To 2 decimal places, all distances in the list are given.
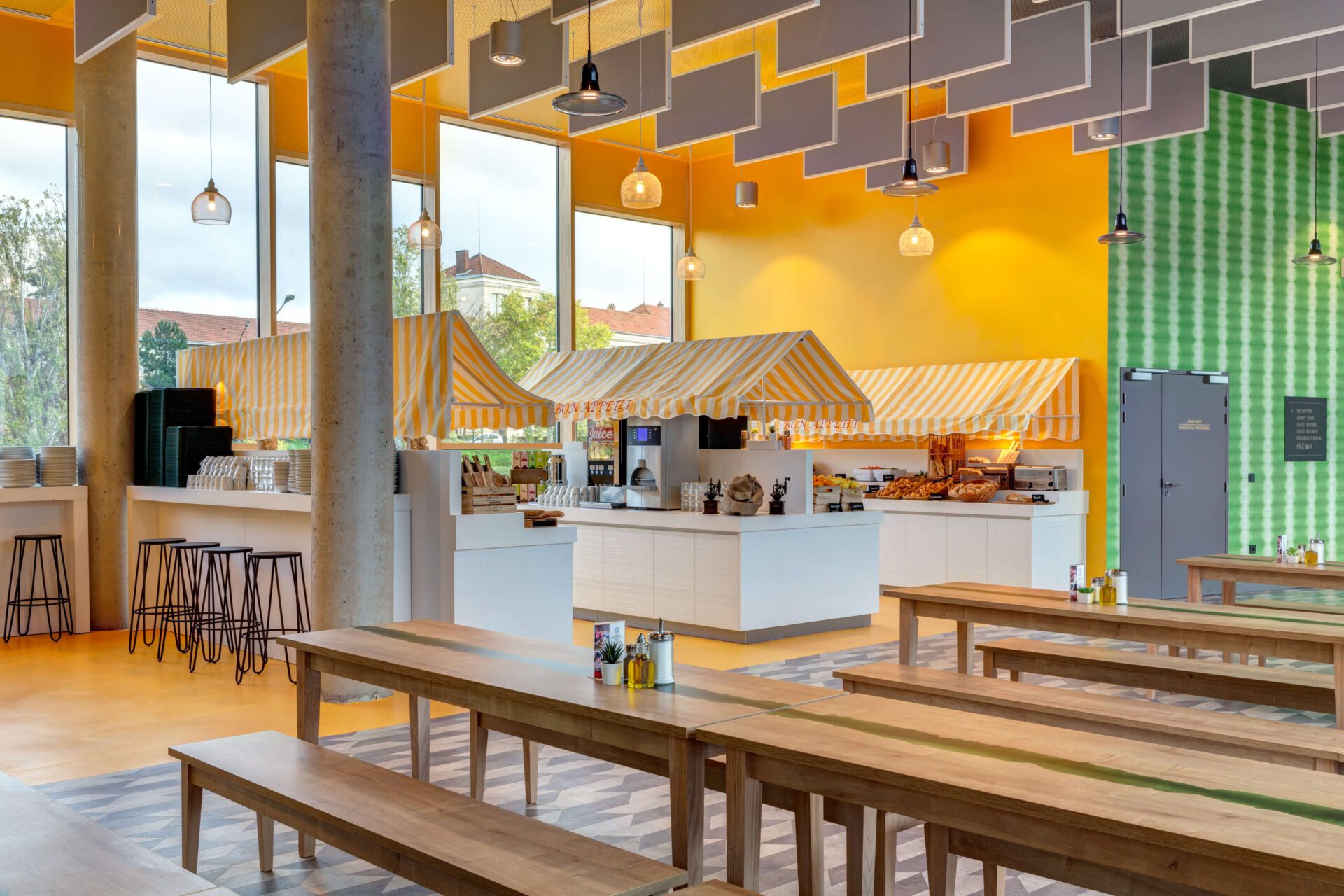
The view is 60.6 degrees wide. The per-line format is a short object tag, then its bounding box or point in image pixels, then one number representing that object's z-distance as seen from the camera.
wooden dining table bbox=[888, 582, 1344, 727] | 4.97
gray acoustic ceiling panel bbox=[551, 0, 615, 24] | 8.02
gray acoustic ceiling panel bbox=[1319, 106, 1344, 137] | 10.75
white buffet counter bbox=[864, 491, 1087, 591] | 10.95
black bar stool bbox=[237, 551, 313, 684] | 7.96
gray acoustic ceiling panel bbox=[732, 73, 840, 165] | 10.20
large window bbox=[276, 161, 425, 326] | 12.42
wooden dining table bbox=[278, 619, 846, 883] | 3.03
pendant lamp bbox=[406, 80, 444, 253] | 11.32
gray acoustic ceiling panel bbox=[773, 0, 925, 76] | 7.67
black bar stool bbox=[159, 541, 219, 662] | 8.61
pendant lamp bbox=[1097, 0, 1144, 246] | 8.98
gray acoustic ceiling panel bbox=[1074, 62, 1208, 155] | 9.83
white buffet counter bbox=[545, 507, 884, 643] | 8.96
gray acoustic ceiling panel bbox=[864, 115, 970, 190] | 12.27
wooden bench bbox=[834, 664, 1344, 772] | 3.89
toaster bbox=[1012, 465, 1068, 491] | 11.34
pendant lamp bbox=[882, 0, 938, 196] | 7.82
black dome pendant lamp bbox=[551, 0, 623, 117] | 5.59
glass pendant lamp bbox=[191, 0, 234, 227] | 10.09
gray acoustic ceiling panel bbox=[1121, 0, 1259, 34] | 7.15
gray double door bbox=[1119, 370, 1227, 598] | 11.62
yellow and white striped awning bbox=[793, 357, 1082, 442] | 11.43
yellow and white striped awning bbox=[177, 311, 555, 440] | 8.30
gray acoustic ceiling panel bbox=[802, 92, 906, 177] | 10.71
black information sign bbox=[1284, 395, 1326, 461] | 13.16
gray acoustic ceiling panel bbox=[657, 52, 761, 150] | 9.74
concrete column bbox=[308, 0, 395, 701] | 6.77
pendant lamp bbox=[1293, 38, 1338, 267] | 10.49
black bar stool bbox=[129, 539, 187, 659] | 9.16
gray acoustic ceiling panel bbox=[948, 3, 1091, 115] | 8.49
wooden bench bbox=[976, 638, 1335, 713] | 4.84
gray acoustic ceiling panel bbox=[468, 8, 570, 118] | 8.97
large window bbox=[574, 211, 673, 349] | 15.00
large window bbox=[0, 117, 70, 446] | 10.80
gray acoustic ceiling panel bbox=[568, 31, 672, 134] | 9.10
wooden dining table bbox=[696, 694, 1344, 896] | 2.20
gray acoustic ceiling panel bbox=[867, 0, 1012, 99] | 7.97
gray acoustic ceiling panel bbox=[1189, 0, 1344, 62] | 7.59
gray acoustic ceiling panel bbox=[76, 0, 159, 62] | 7.48
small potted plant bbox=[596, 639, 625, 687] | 3.50
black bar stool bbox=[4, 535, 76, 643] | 9.37
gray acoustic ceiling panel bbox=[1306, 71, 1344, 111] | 9.91
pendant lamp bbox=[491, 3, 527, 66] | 7.64
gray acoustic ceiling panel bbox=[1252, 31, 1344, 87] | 9.01
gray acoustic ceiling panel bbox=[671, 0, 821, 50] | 7.45
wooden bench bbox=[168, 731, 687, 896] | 2.66
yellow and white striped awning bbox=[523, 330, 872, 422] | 9.52
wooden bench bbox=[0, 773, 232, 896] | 2.21
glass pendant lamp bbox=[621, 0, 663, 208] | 9.69
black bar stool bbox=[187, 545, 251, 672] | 8.34
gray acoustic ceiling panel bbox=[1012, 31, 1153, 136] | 9.18
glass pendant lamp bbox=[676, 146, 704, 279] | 13.20
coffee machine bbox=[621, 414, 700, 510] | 10.17
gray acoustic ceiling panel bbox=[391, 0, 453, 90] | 8.46
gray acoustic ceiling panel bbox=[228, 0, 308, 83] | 8.12
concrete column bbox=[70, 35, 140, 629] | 9.83
